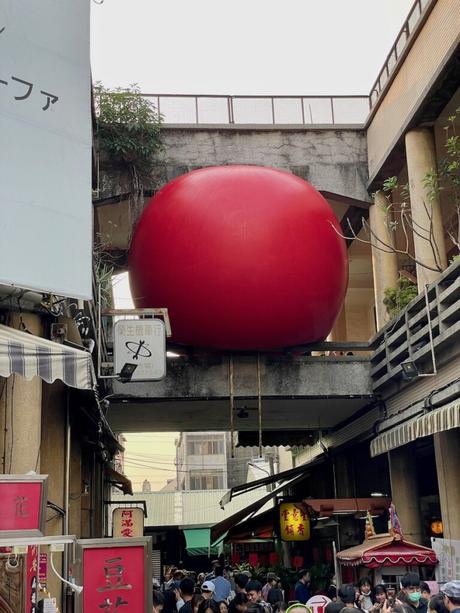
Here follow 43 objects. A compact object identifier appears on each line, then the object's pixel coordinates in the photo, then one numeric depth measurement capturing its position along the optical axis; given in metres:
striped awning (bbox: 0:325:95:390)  7.05
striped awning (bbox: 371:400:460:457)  10.78
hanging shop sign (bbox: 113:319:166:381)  12.52
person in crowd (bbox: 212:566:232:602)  13.14
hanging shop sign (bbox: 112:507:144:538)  16.75
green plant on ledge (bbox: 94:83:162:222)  17.20
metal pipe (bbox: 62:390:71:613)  11.24
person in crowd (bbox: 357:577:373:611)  10.12
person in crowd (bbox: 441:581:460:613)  5.59
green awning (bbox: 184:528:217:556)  25.08
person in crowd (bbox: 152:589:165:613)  7.96
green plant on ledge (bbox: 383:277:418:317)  15.48
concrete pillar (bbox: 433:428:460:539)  12.93
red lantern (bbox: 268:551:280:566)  25.13
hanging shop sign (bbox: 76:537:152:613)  6.52
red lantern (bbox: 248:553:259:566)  25.42
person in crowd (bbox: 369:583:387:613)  8.57
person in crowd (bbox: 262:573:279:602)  14.54
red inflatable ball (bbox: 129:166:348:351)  14.17
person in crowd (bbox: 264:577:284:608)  10.61
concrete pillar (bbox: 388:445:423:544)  15.88
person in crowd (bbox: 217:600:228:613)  8.97
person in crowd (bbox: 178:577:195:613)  9.51
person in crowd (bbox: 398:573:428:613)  7.95
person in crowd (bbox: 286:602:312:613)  6.30
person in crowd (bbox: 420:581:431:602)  8.36
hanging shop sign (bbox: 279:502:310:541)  18.62
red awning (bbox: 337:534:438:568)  10.45
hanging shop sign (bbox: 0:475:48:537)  5.56
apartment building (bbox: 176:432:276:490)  49.50
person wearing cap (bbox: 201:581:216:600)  10.37
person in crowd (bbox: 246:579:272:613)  9.55
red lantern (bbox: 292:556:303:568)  22.01
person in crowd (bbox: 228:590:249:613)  8.67
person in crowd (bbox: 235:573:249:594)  11.82
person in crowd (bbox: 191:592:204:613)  9.08
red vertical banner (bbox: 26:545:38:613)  7.02
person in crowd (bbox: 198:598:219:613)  8.24
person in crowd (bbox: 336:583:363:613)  7.71
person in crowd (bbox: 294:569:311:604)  14.04
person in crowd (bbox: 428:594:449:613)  5.83
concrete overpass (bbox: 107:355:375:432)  15.20
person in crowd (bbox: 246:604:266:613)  7.60
